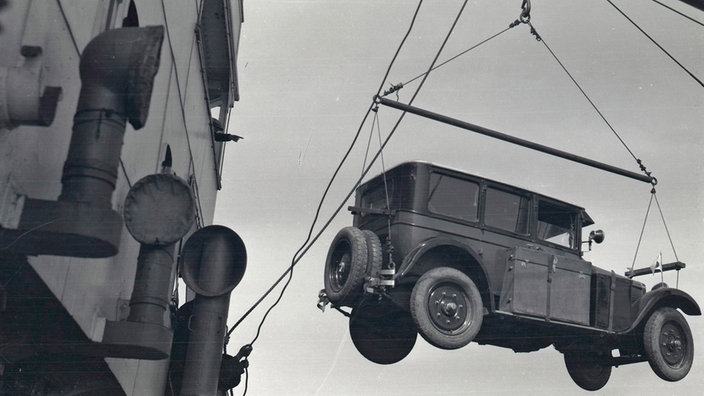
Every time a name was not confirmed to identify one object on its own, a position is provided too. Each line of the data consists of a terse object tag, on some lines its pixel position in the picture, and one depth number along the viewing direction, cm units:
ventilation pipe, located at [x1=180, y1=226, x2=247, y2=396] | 936
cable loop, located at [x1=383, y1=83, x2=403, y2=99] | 1026
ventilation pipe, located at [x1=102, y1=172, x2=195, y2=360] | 678
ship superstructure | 480
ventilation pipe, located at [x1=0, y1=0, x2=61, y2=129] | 433
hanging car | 1028
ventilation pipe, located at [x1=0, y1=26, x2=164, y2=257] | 488
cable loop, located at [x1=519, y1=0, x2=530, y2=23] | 1041
